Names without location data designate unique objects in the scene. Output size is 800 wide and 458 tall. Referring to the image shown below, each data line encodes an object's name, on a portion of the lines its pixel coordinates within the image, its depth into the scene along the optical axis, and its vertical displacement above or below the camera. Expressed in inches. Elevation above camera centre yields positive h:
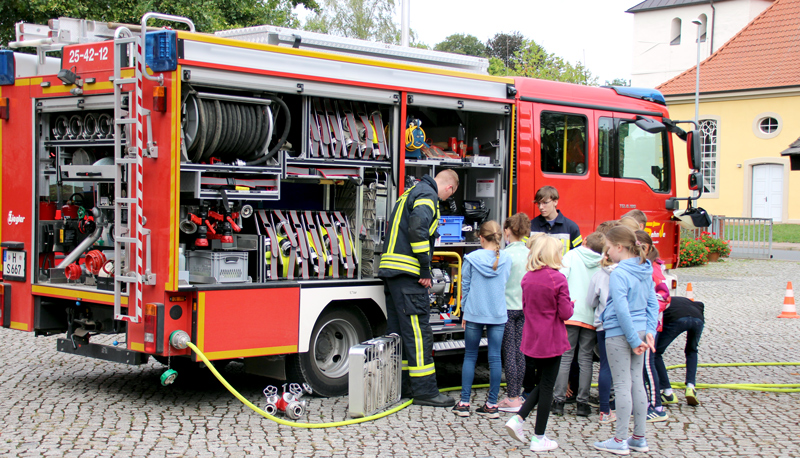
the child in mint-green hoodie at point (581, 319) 253.8 -35.0
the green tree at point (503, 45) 2342.5 +476.5
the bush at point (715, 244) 864.9 -37.8
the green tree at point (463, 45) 2580.7 +523.1
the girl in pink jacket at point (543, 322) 215.5 -31.1
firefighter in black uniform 259.0 -24.0
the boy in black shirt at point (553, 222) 289.3 -5.6
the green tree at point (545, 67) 1232.2 +216.7
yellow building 1273.4 +153.2
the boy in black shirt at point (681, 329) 261.1 -39.0
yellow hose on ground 227.5 -63.2
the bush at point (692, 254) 821.9 -46.2
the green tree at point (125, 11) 596.7 +143.9
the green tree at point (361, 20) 1653.5 +376.6
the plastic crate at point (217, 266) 244.4 -19.4
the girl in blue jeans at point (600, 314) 233.1 -33.2
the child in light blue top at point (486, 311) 253.0 -32.7
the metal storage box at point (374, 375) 240.5 -51.9
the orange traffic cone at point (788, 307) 493.7 -59.7
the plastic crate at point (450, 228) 300.9 -8.5
